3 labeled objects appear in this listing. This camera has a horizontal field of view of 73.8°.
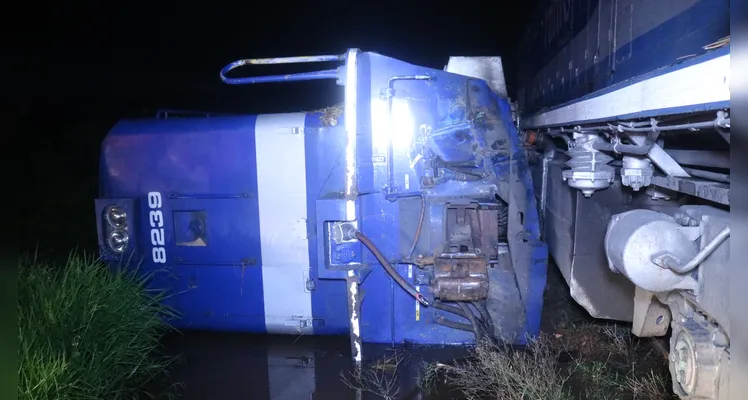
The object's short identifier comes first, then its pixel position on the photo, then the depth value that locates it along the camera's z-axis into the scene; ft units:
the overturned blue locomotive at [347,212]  11.21
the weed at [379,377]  10.56
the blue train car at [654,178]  6.07
